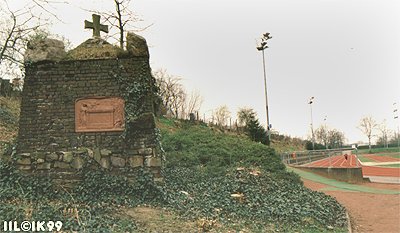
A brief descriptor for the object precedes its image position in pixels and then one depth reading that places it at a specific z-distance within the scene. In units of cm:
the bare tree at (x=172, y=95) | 3872
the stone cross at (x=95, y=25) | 993
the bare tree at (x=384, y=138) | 6671
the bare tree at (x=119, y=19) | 1408
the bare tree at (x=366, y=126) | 6768
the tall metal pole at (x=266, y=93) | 2927
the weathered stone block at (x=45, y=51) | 891
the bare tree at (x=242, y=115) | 4374
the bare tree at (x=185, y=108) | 4360
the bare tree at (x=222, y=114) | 4881
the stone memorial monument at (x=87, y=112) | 858
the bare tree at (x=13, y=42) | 1134
